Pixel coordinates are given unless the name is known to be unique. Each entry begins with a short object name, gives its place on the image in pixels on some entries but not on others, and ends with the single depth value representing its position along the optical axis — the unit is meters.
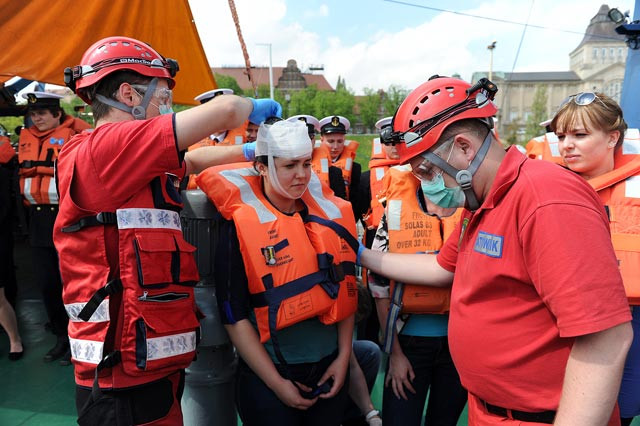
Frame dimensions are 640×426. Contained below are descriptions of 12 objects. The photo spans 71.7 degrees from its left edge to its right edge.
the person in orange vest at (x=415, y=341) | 2.40
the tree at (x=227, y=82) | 72.38
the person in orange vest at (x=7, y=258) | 4.29
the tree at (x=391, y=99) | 70.19
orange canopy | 3.04
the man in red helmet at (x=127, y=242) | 1.69
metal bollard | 2.27
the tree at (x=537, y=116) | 48.03
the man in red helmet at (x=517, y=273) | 1.16
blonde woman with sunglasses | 2.31
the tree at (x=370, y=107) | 74.50
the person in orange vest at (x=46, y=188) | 4.29
